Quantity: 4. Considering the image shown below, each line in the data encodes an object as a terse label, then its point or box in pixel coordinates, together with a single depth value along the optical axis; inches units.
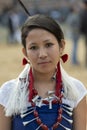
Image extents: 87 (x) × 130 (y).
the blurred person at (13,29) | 973.8
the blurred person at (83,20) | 497.9
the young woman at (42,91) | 111.8
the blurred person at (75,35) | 532.1
